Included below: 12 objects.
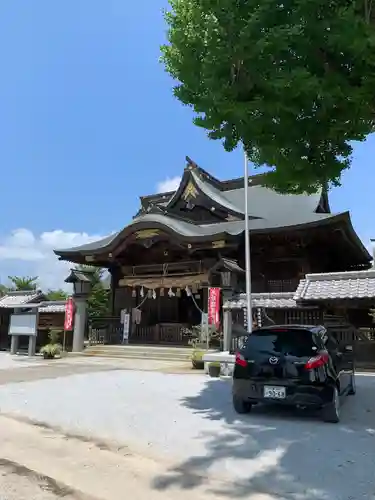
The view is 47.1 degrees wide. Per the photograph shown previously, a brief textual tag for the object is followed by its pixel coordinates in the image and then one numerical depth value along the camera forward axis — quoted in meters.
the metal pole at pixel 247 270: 15.08
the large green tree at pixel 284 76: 5.24
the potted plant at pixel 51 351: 18.50
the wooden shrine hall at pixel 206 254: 18.25
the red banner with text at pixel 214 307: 17.19
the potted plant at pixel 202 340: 16.98
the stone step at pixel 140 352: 18.22
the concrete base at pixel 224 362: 12.37
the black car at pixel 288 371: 6.63
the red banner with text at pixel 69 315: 20.86
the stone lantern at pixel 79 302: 20.73
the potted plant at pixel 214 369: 12.42
